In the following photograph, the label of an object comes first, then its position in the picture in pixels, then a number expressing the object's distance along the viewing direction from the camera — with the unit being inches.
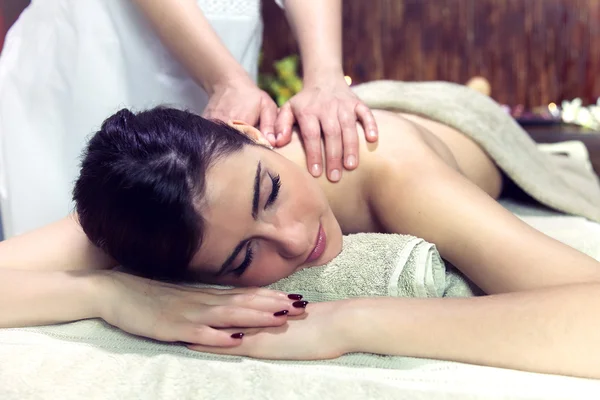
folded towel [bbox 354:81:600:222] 51.2
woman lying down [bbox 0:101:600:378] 28.1
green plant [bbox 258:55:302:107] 108.7
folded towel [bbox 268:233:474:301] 32.4
